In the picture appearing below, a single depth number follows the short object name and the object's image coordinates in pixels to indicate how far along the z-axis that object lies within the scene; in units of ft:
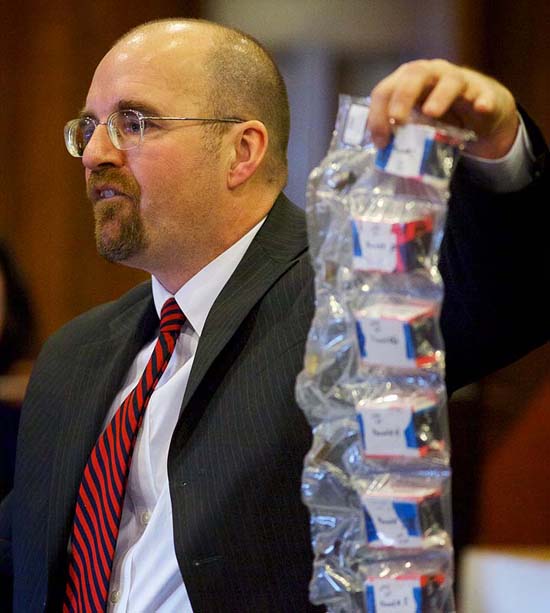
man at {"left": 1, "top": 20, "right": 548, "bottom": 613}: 17.40
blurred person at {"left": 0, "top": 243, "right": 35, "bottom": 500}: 20.07
